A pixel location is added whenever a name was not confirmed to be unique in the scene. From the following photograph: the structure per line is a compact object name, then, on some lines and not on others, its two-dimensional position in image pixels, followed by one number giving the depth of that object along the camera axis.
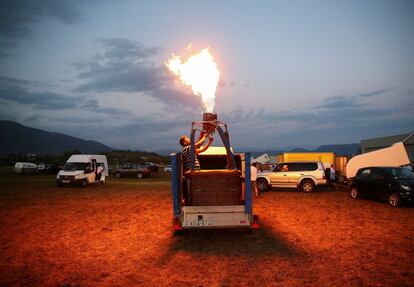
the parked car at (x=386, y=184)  13.95
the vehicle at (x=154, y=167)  48.56
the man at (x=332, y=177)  23.55
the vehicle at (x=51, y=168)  47.78
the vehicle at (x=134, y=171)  38.59
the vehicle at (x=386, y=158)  21.50
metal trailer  8.85
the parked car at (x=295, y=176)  20.91
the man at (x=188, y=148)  9.98
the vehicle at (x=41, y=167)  47.36
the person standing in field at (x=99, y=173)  27.56
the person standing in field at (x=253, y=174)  13.57
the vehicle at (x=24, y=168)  45.09
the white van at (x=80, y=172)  25.12
